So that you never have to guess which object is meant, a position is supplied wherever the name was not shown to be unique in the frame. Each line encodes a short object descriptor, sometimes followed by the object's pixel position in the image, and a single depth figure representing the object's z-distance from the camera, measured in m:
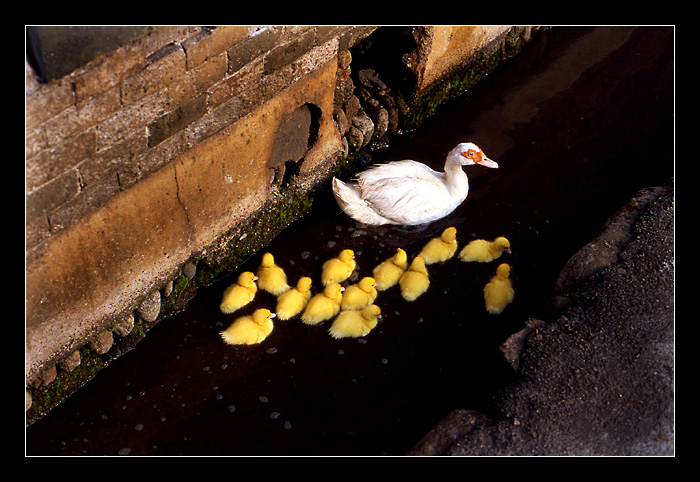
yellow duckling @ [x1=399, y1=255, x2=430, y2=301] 5.34
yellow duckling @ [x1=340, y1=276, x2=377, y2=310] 5.18
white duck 5.68
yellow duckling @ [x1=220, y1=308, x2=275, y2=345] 4.96
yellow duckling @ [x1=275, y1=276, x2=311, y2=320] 5.15
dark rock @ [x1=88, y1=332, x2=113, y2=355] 4.71
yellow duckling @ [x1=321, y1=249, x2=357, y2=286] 5.37
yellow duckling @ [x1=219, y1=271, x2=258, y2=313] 5.19
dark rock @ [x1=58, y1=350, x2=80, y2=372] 4.55
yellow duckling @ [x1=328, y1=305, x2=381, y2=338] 5.05
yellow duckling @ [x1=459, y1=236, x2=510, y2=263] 5.68
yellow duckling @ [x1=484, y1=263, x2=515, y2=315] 5.30
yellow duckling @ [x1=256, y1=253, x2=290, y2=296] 5.30
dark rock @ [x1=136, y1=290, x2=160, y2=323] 4.96
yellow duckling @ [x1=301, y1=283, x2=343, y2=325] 5.11
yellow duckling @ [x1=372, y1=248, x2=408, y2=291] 5.41
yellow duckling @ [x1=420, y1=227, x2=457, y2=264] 5.66
